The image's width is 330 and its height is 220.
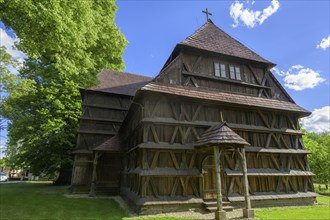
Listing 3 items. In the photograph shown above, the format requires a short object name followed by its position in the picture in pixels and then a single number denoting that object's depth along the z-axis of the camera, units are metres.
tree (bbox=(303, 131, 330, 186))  25.64
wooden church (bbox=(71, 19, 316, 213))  9.55
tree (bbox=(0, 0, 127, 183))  13.03
